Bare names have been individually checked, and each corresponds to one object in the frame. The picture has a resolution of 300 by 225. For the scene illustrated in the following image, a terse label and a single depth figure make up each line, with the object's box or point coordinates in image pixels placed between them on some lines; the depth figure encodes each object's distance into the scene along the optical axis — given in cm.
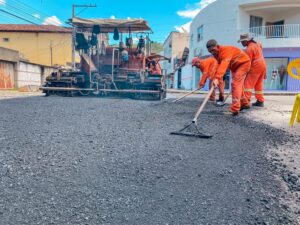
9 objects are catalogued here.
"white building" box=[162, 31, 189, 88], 3791
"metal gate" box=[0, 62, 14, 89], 2014
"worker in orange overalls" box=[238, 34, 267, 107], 688
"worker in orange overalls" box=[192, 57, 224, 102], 844
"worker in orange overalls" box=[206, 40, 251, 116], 553
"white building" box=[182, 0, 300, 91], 1998
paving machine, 998
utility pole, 1054
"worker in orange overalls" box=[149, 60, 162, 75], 1134
